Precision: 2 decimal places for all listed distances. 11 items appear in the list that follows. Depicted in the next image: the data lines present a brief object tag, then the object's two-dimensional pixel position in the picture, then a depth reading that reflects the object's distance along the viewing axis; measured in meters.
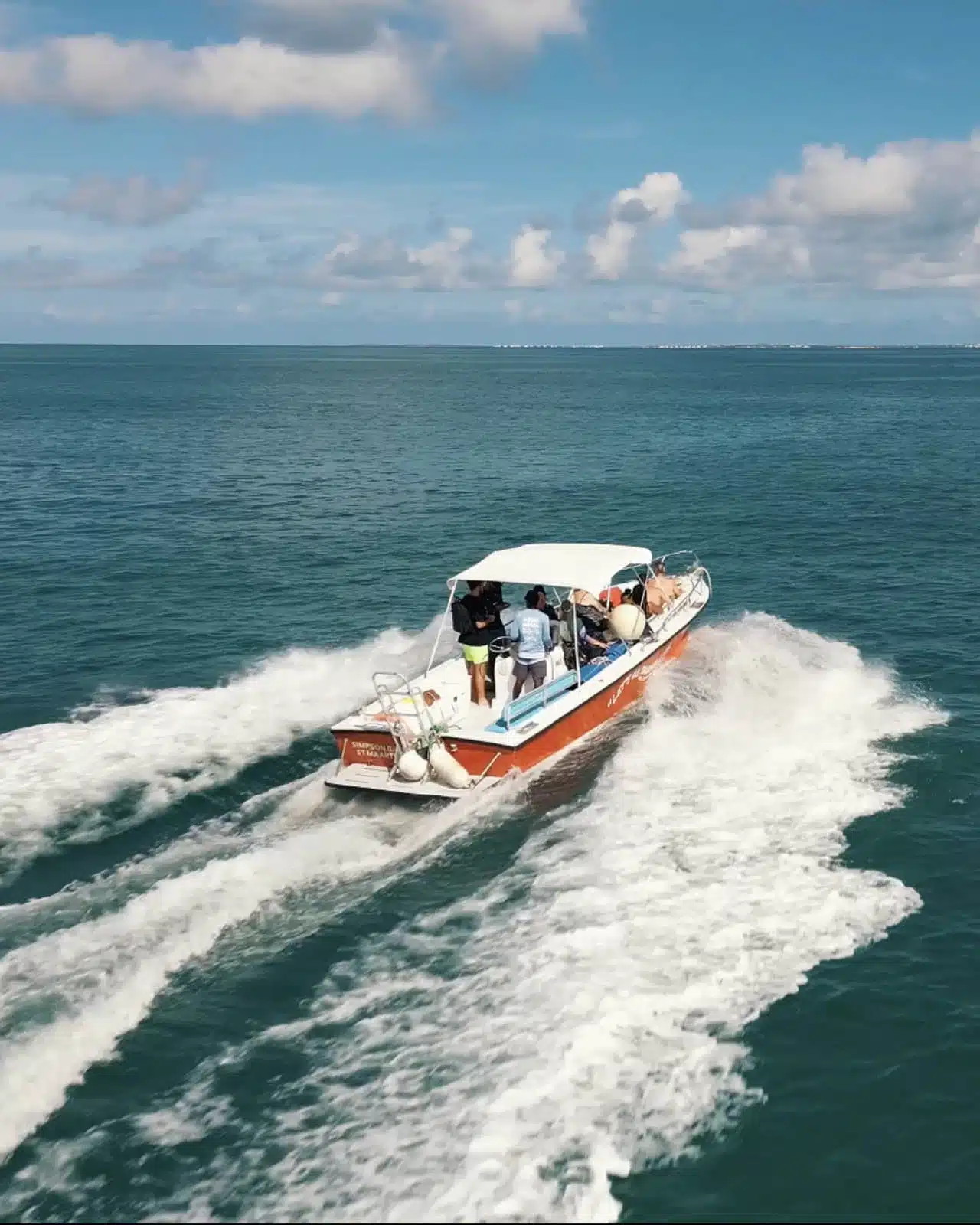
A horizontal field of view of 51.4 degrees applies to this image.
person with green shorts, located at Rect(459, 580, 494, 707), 15.61
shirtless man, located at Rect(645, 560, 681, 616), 19.12
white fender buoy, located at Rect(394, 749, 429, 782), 13.58
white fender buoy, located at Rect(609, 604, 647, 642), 17.30
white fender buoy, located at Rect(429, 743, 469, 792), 13.73
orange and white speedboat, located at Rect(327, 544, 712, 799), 13.91
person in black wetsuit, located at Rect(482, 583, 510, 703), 16.03
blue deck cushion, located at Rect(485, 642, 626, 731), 14.48
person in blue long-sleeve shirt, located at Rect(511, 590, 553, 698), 15.16
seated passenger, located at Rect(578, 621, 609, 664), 16.95
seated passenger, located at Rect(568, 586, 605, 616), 17.34
